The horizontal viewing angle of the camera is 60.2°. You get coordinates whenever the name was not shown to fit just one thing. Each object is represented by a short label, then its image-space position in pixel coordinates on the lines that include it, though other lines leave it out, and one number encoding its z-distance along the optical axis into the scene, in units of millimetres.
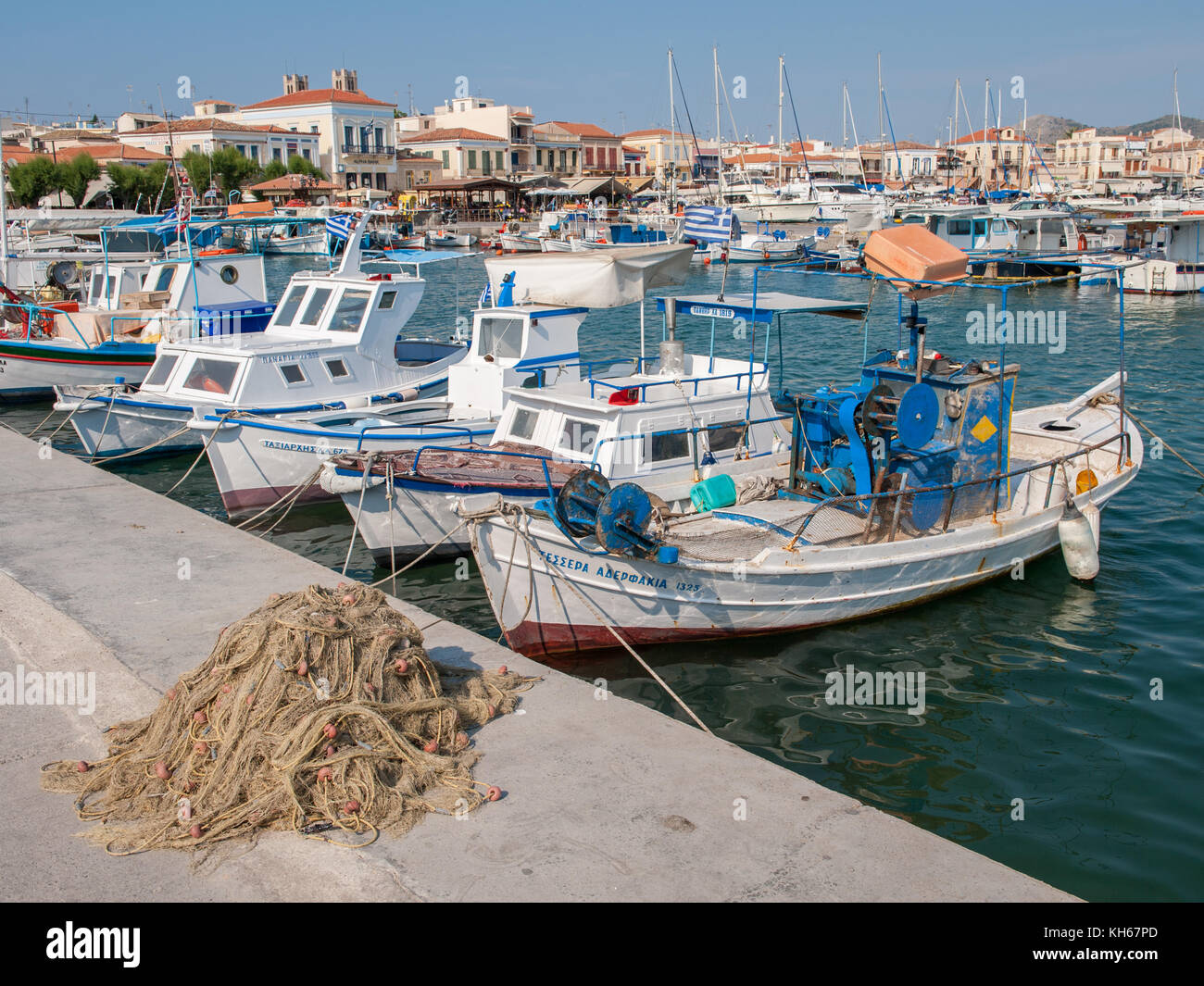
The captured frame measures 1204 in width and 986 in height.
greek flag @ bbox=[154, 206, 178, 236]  24352
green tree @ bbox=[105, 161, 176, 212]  72312
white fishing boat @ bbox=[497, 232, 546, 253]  68125
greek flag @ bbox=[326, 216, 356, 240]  20197
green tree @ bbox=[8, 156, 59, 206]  67312
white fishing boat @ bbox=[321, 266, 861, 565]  12688
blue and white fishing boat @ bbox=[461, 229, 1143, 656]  10062
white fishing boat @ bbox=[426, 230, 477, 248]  75375
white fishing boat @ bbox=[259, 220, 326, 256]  74438
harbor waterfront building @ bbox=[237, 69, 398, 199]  100812
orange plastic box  11375
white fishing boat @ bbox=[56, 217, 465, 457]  17797
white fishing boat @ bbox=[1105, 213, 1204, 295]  43062
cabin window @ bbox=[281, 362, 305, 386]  17984
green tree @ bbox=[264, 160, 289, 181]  88062
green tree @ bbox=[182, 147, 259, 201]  76500
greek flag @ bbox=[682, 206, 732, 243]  20969
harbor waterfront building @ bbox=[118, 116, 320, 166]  93219
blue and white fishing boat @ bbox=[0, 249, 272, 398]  22389
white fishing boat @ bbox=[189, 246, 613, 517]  15312
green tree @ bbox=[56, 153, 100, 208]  69312
